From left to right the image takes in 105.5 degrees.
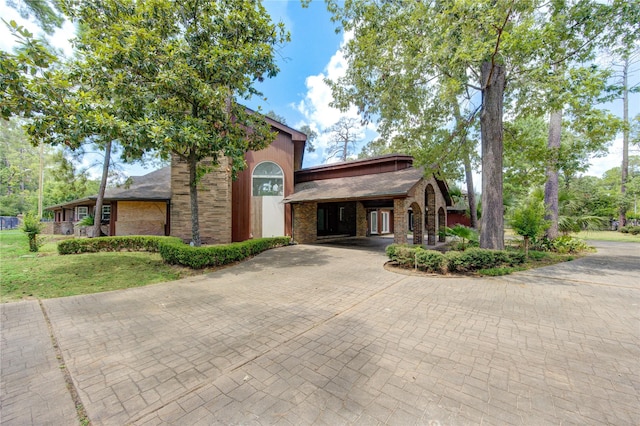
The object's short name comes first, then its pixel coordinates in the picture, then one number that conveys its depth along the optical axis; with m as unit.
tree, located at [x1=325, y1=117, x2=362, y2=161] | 29.66
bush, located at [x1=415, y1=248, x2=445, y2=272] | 7.41
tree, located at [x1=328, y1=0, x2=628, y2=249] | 6.70
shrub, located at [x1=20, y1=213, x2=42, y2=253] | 10.51
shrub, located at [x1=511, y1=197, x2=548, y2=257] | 9.15
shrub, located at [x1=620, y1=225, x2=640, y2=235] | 20.91
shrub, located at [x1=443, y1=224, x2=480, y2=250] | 10.96
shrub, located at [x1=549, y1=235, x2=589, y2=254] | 11.20
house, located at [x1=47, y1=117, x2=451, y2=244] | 12.77
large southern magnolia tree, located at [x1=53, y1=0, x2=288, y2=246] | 7.09
